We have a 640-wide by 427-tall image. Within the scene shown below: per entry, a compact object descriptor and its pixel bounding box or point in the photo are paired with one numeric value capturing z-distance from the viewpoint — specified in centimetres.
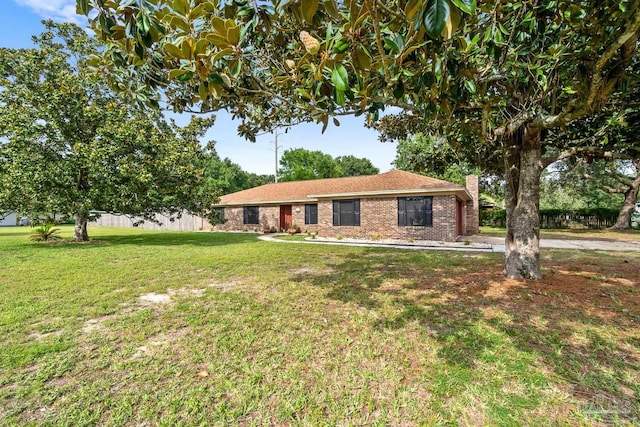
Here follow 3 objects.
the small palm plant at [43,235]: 1382
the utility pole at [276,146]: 3606
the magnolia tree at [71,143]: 1085
